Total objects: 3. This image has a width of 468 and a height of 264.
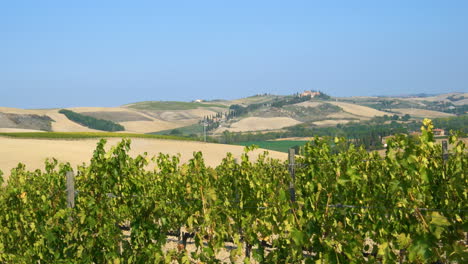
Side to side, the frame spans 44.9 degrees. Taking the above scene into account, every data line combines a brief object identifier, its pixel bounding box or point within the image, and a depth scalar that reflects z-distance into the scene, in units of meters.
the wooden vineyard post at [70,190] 7.80
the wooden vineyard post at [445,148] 9.93
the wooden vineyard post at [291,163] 10.95
